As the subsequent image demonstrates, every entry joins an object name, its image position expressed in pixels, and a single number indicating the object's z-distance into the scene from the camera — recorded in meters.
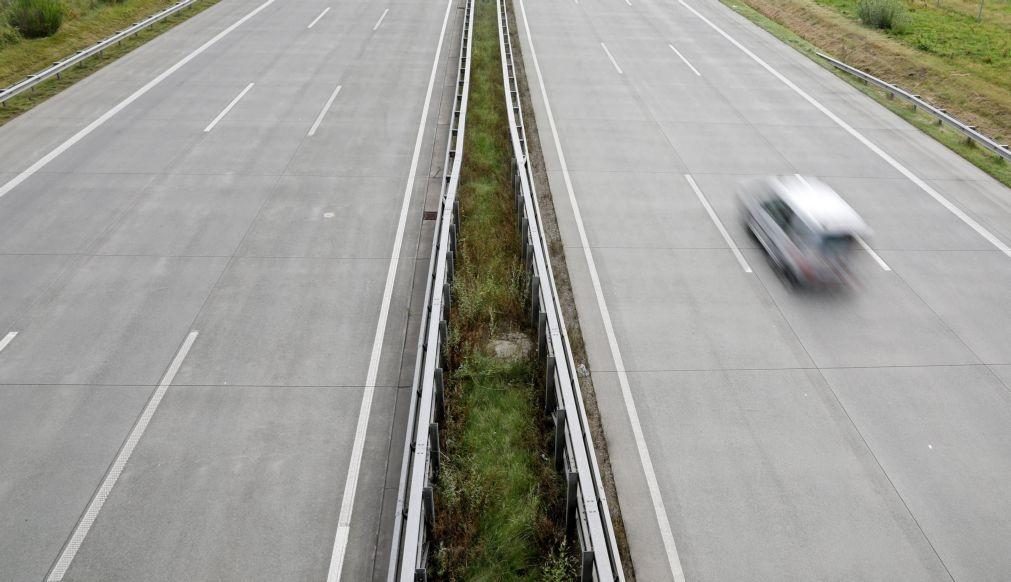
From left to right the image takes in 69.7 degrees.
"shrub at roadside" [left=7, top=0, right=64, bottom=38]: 25.72
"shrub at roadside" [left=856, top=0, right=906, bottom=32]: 30.53
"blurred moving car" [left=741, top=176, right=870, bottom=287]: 13.30
